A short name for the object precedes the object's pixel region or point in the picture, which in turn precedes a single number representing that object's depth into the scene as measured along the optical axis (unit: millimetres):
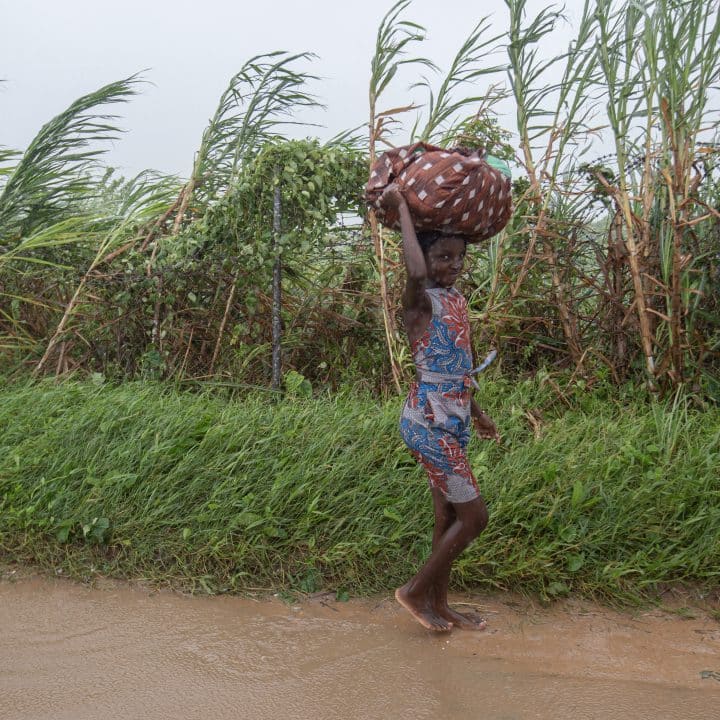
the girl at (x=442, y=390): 2885
